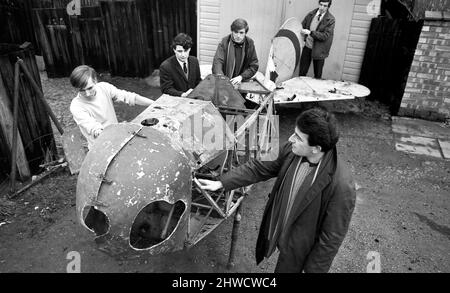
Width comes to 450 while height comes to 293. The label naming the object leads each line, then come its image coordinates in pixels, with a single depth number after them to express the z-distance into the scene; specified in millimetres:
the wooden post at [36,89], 4007
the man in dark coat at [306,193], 2059
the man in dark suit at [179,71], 3881
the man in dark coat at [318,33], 6129
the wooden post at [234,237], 3059
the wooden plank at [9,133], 3975
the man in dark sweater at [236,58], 4730
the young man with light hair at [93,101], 2953
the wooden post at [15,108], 3922
